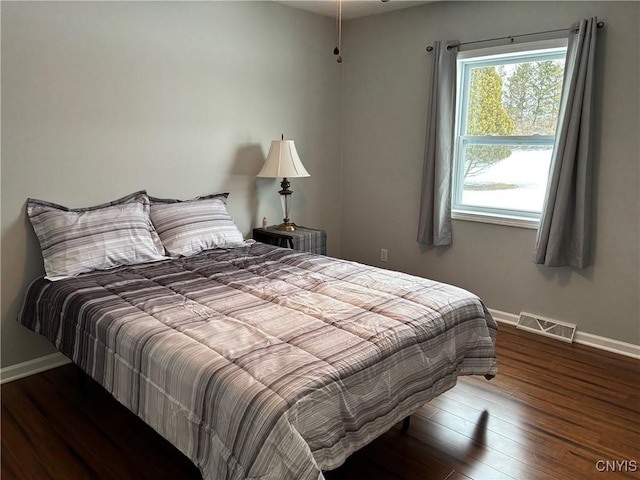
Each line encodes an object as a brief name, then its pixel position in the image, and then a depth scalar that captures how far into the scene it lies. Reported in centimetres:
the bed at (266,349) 146
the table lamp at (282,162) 364
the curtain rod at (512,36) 297
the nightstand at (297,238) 367
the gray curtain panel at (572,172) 296
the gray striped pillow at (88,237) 260
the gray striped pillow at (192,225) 305
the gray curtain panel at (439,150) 368
